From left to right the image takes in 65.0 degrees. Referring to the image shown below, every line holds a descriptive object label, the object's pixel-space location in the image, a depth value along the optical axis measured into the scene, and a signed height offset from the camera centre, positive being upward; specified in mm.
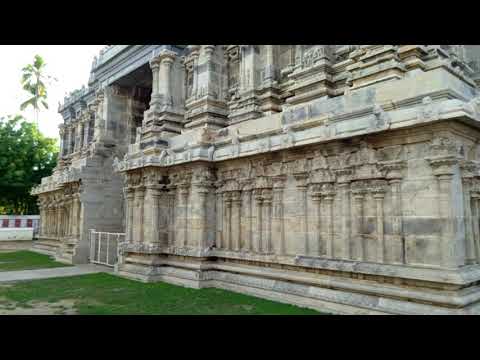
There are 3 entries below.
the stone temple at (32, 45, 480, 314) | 6422 +993
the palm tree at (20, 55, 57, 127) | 44438 +15921
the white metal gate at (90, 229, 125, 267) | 14885 -1054
